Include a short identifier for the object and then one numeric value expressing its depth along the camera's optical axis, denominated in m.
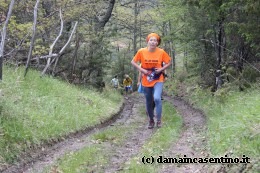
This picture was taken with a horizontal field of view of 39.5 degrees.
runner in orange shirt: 8.45
